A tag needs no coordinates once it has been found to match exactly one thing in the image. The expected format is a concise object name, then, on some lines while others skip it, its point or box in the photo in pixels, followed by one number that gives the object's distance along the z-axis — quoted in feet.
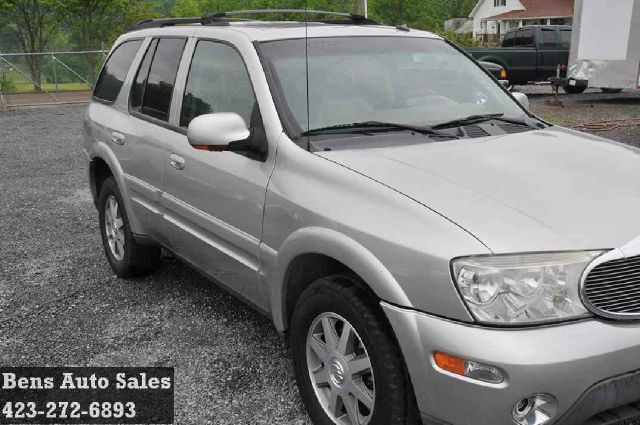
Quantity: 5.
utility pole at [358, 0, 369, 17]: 79.51
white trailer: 47.01
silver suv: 7.10
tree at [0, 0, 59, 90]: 107.86
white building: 186.80
